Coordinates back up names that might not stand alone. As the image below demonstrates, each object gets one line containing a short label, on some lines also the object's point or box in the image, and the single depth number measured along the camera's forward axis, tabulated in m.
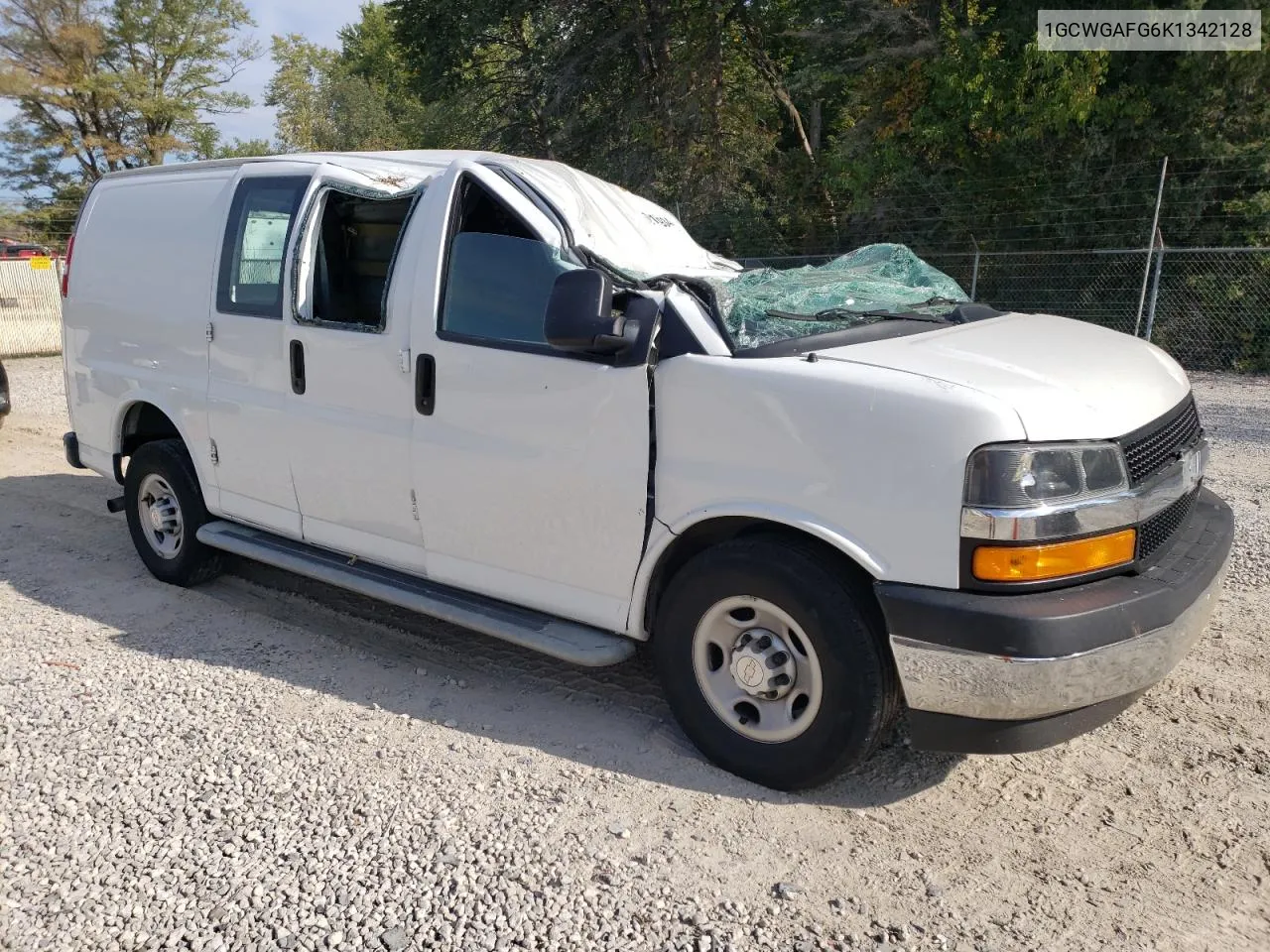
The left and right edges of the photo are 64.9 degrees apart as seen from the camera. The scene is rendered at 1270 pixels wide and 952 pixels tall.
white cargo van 2.90
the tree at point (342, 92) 47.00
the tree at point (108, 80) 38.72
